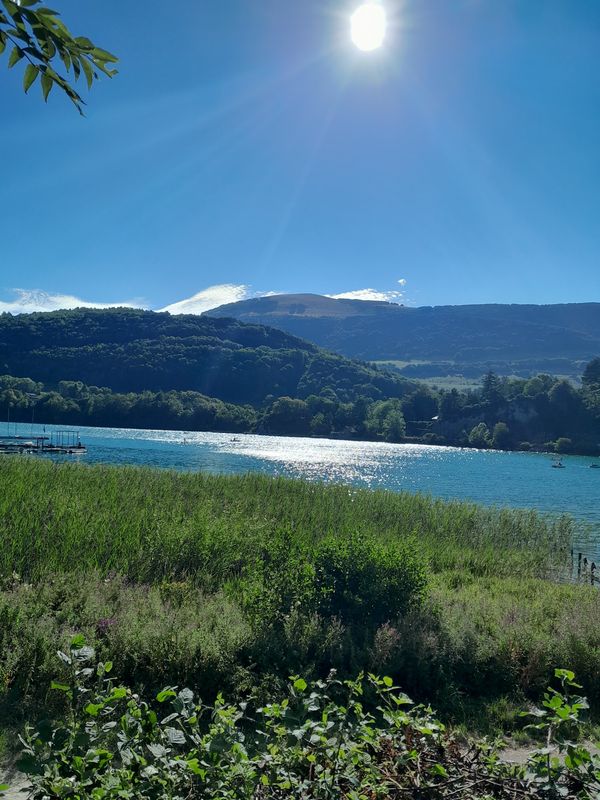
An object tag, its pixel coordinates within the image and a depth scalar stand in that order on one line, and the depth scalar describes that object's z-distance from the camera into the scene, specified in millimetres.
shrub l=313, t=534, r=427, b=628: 8570
